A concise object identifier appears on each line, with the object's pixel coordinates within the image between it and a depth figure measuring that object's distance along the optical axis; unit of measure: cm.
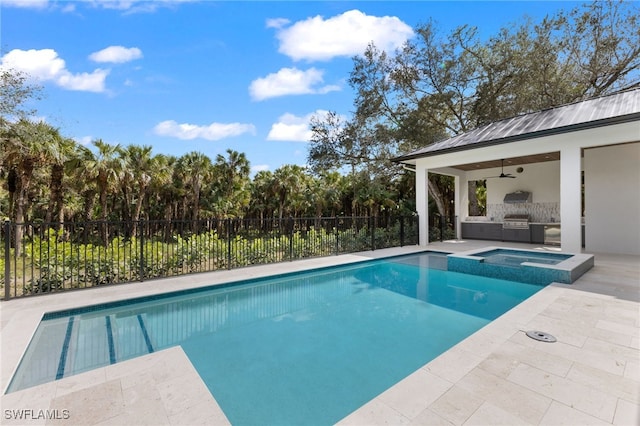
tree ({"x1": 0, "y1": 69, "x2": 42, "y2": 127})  891
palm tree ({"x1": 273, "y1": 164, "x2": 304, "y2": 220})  2250
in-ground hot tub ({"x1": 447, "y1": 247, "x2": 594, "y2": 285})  599
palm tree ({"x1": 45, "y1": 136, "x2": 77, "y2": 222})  1282
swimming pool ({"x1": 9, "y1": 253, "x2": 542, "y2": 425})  286
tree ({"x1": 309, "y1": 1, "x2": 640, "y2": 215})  1312
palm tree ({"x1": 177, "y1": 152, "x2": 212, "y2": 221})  1972
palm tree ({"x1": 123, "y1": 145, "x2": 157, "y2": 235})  1659
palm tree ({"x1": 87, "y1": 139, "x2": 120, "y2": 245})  1439
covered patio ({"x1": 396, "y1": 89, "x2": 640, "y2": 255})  806
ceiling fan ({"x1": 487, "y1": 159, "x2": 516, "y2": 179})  1148
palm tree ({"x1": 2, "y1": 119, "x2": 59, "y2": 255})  1057
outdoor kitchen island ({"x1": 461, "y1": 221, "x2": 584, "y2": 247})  1129
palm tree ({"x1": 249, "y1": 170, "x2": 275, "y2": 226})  2459
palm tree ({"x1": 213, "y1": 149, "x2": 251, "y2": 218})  2059
